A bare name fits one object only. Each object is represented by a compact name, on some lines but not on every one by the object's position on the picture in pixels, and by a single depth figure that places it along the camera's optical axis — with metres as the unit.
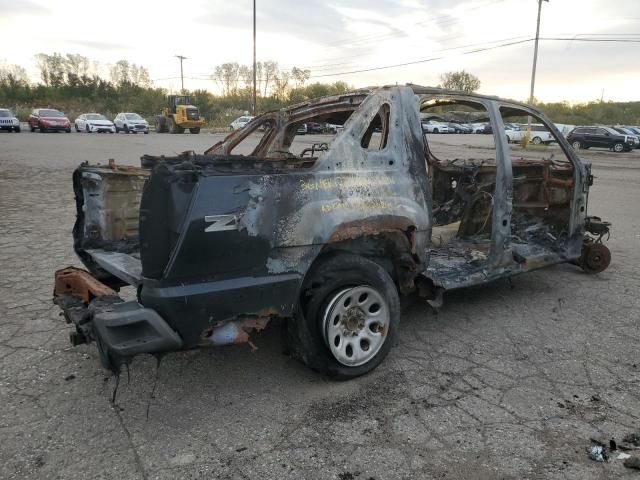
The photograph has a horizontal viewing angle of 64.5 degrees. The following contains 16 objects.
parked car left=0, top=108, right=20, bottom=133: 30.66
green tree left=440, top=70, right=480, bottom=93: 56.41
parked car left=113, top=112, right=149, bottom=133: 36.34
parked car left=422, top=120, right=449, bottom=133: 44.94
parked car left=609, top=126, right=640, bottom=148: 28.75
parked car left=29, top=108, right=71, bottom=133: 33.38
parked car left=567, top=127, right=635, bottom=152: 28.41
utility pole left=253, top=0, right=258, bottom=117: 39.55
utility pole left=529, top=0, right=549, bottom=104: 34.59
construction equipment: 37.56
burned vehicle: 2.62
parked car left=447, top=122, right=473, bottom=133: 46.28
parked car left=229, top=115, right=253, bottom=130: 41.56
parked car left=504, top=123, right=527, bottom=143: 32.62
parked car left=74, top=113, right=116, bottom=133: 35.66
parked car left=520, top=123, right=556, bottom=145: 31.44
